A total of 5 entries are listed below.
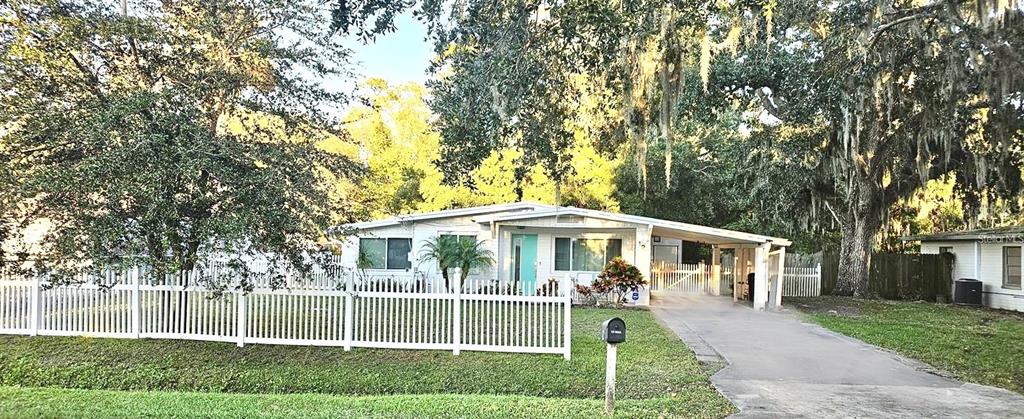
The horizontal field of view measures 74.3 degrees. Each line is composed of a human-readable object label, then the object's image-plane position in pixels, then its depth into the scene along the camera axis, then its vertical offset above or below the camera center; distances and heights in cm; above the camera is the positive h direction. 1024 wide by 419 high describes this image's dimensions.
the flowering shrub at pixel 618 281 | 1623 -128
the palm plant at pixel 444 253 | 1783 -69
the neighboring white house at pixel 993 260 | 1773 -82
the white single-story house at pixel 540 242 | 1728 -39
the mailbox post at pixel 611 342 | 621 -108
